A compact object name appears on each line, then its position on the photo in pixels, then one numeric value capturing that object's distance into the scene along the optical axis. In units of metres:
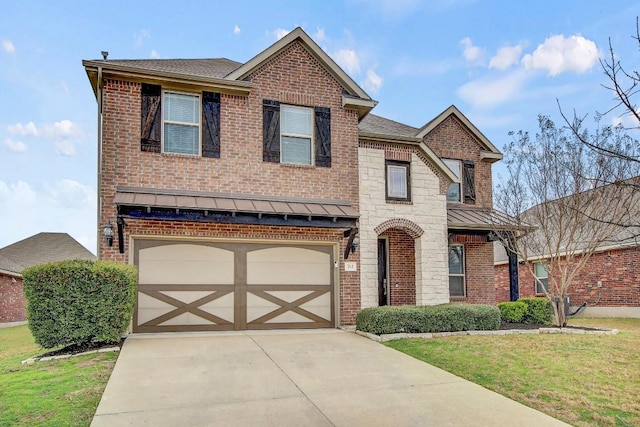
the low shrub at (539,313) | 14.17
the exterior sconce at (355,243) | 12.70
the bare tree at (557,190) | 13.26
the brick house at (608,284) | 18.50
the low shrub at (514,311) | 14.15
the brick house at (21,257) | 23.91
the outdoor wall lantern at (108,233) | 10.59
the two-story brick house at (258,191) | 11.15
